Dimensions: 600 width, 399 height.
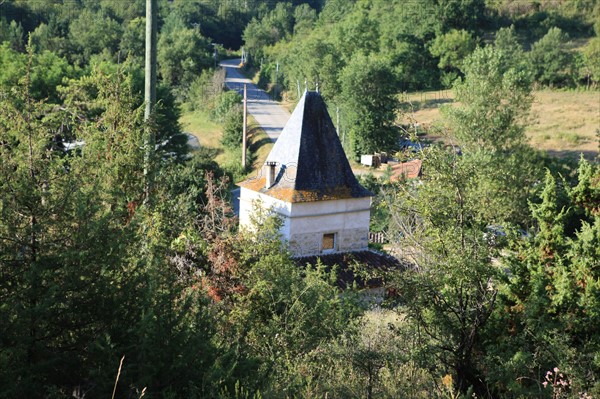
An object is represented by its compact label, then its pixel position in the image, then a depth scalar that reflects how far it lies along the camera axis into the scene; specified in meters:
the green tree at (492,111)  35.38
